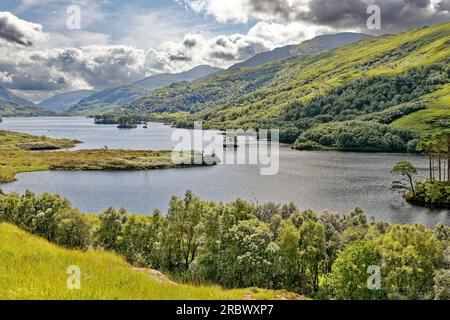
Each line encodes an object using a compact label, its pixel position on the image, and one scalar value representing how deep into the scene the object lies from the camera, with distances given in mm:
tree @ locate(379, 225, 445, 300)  44219
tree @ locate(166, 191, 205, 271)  54641
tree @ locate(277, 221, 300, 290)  50156
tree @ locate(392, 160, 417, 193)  108125
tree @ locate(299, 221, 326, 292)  51562
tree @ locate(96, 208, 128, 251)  55625
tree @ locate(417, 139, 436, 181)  112250
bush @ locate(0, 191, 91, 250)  50406
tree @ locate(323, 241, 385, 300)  40281
